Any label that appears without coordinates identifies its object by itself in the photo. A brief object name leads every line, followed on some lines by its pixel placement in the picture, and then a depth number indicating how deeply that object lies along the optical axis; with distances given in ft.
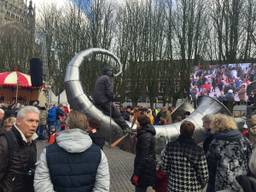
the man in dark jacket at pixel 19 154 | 6.40
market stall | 38.95
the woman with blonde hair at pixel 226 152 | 8.77
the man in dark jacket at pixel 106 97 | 17.44
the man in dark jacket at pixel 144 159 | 10.79
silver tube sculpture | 17.72
